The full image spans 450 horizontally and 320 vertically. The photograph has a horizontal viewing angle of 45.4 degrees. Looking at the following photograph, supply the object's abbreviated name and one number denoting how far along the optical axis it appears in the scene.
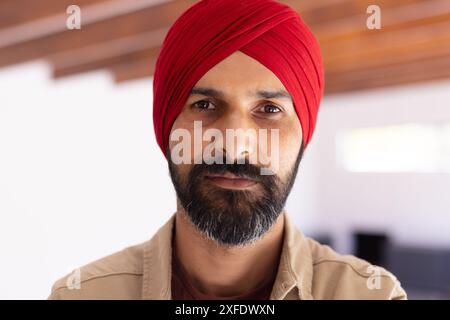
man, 1.11
